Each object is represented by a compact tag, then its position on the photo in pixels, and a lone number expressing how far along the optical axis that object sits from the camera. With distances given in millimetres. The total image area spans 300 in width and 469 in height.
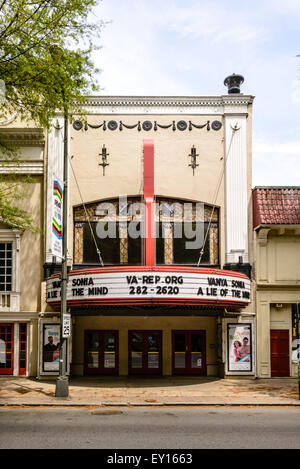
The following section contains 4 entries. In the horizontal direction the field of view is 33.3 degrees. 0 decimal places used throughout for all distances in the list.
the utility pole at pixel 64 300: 16844
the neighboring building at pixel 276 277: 22016
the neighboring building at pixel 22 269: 22078
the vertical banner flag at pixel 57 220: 16828
